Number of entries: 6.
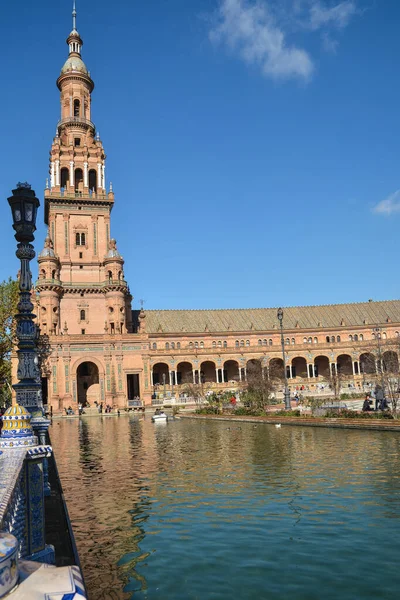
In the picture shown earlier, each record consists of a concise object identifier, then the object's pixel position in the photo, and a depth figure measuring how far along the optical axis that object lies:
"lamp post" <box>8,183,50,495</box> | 10.80
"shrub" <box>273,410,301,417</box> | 31.83
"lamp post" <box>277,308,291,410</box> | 34.00
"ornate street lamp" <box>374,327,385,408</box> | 30.39
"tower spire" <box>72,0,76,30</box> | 79.69
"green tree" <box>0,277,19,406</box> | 30.45
